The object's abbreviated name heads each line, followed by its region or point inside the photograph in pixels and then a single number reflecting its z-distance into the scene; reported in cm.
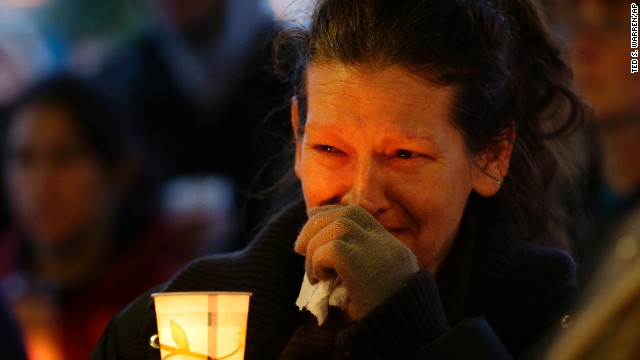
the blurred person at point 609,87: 912
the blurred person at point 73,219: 848
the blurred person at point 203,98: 947
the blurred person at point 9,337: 581
